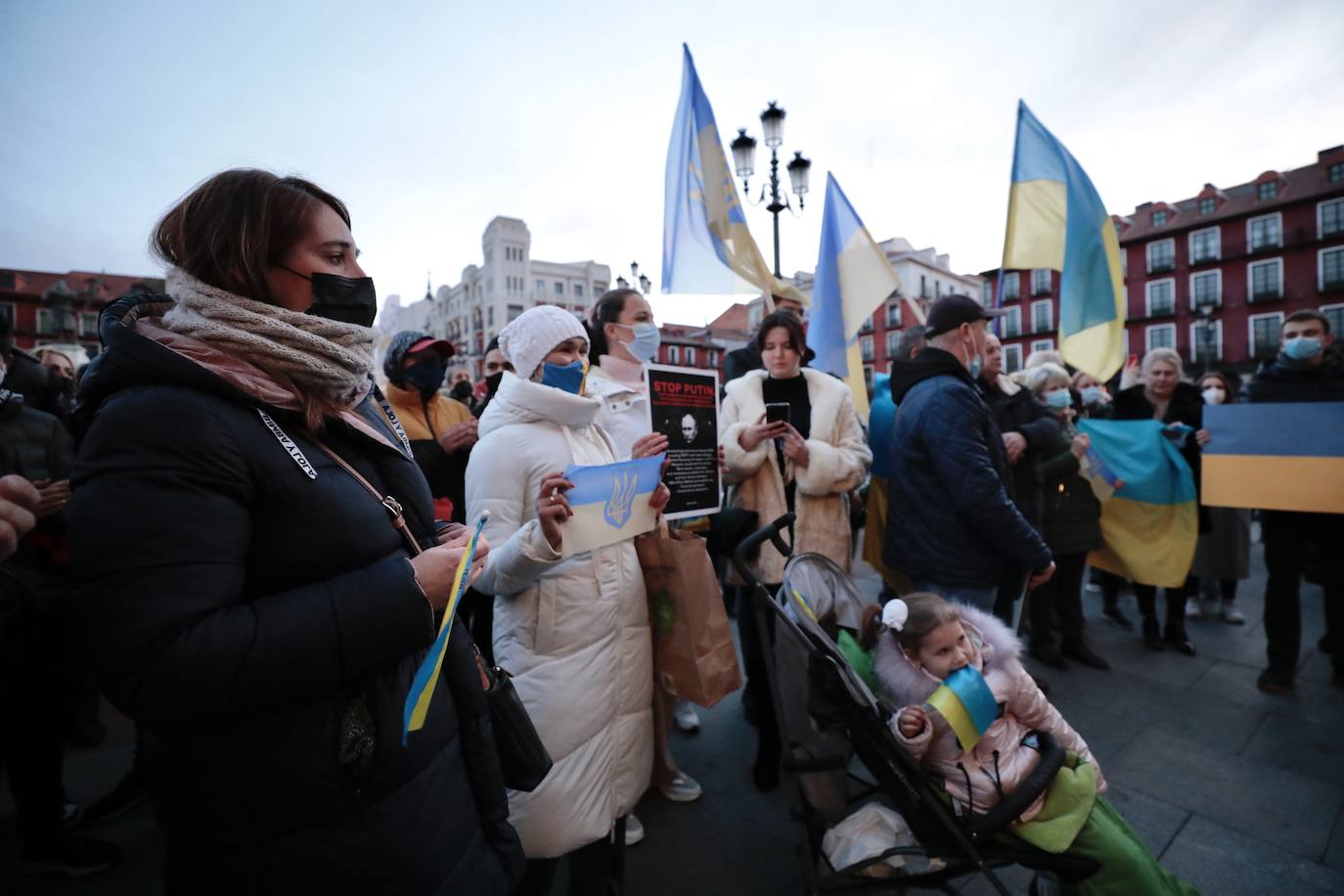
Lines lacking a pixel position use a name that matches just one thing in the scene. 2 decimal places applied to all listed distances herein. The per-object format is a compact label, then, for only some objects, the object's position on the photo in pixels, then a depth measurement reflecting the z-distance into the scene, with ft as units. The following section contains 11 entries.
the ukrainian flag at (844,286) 15.64
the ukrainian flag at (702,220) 15.47
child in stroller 5.84
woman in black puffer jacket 2.85
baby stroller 5.81
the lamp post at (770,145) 26.81
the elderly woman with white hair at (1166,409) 14.84
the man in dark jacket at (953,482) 9.16
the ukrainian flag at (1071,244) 14.96
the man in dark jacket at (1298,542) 12.34
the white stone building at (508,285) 206.90
